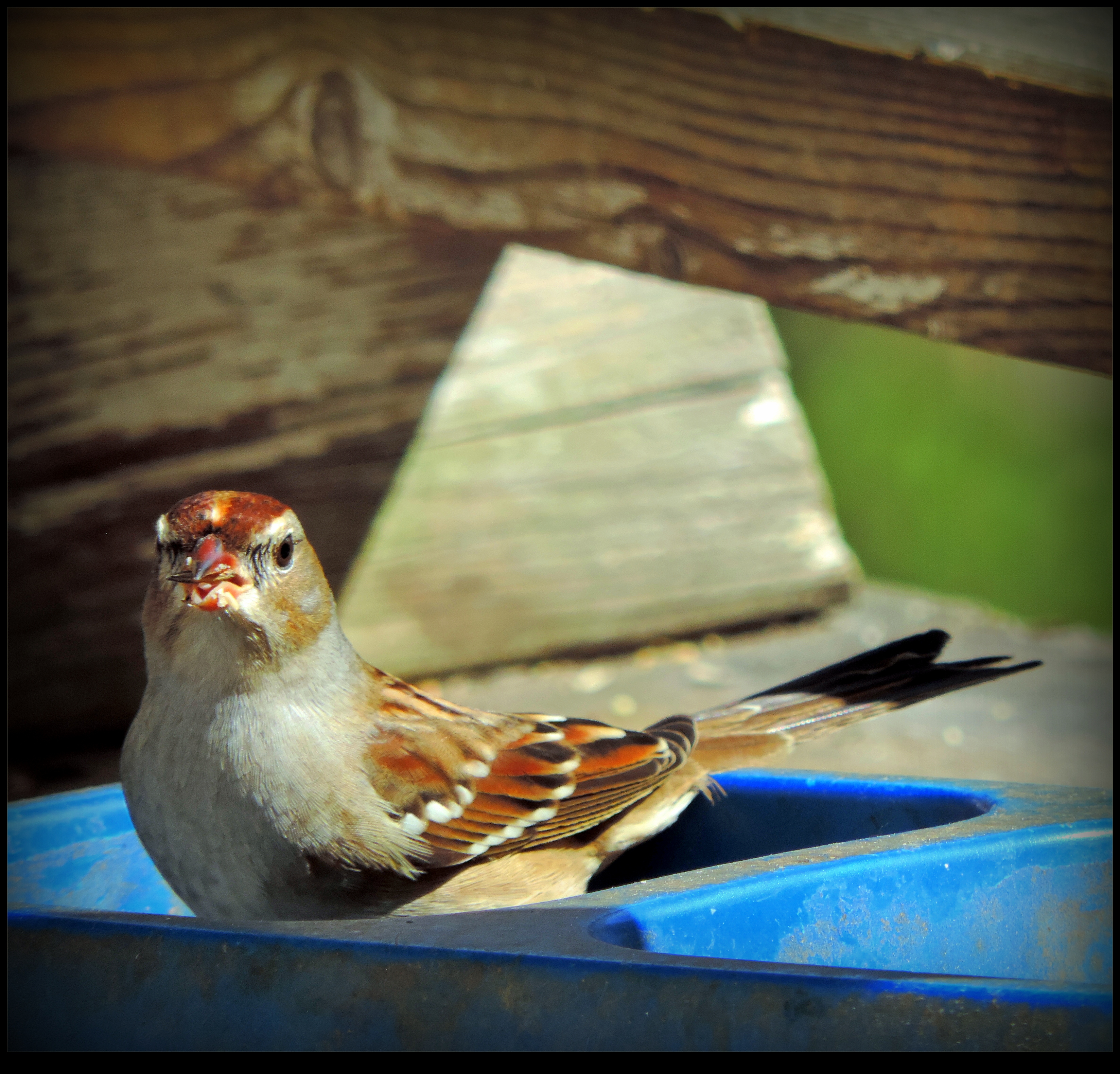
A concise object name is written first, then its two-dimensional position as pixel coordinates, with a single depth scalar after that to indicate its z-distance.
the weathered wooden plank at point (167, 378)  7.35
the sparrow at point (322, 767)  3.86
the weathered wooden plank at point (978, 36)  4.54
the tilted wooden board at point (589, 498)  7.95
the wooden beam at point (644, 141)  4.79
